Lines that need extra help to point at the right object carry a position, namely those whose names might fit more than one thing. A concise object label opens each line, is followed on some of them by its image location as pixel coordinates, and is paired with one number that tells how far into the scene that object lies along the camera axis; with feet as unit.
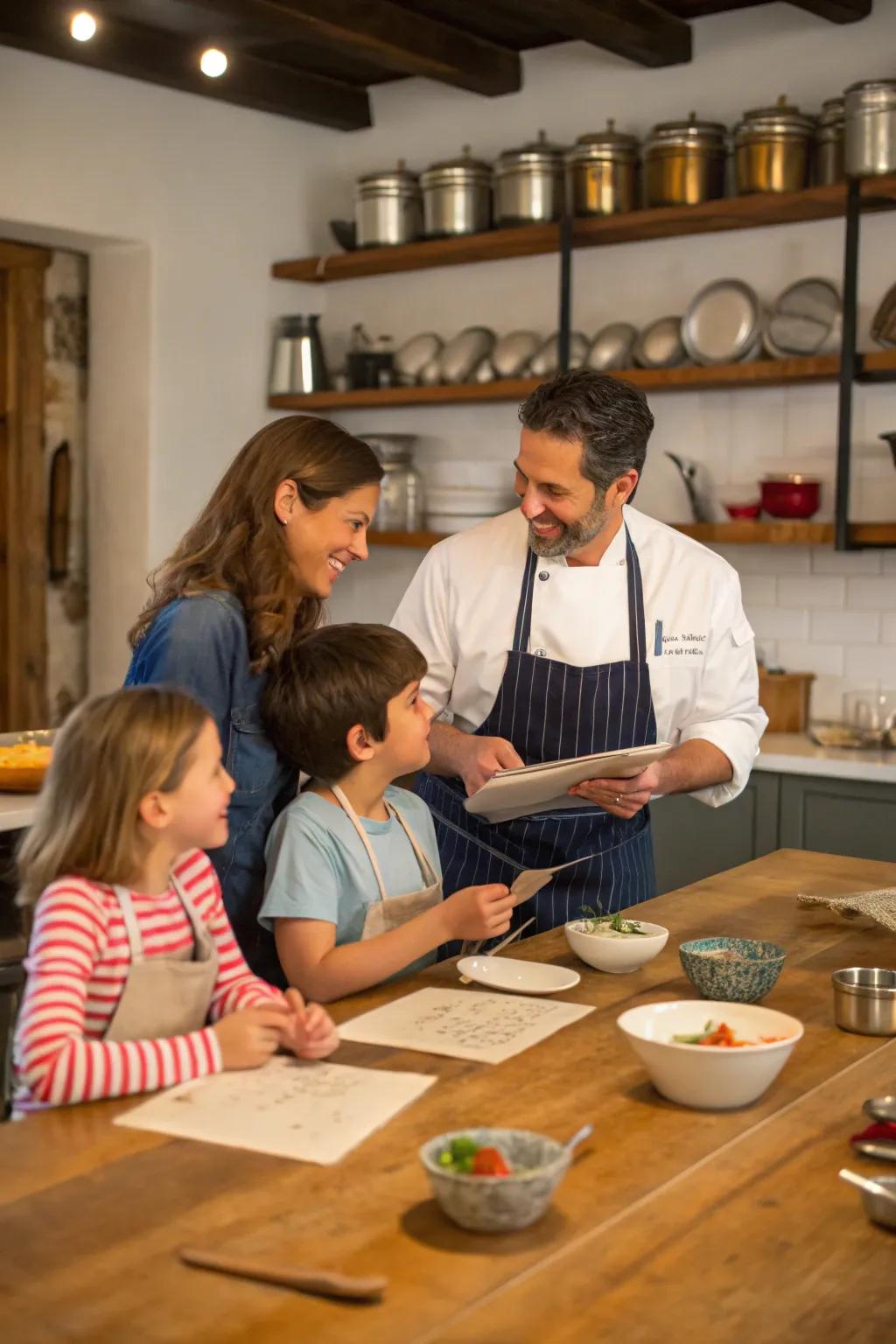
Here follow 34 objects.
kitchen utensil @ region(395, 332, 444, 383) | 18.39
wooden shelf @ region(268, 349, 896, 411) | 15.15
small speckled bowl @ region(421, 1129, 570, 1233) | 4.40
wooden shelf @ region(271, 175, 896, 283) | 15.10
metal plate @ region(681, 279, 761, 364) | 15.85
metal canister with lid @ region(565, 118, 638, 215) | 16.35
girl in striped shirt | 5.64
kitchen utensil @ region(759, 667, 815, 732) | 16.22
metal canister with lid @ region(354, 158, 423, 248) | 18.08
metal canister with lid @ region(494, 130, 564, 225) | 16.80
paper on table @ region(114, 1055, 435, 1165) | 5.16
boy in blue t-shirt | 6.89
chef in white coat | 9.23
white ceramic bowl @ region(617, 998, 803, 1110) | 5.40
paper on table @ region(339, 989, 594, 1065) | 6.17
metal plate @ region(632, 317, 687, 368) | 16.26
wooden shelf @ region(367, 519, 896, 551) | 14.98
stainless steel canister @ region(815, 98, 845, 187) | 15.16
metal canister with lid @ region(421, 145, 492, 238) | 17.51
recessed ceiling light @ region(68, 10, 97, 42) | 12.81
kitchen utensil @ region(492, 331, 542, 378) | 17.40
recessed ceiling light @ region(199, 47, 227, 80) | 13.64
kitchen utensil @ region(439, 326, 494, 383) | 17.87
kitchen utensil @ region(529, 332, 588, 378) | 16.94
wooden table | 4.06
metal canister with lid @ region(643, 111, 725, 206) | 15.84
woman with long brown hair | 7.25
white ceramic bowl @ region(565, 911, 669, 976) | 7.19
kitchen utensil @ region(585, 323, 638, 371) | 16.61
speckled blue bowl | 6.78
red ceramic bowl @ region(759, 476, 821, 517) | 15.58
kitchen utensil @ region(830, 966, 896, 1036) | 6.54
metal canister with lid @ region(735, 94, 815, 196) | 15.26
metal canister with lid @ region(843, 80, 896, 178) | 14.33
